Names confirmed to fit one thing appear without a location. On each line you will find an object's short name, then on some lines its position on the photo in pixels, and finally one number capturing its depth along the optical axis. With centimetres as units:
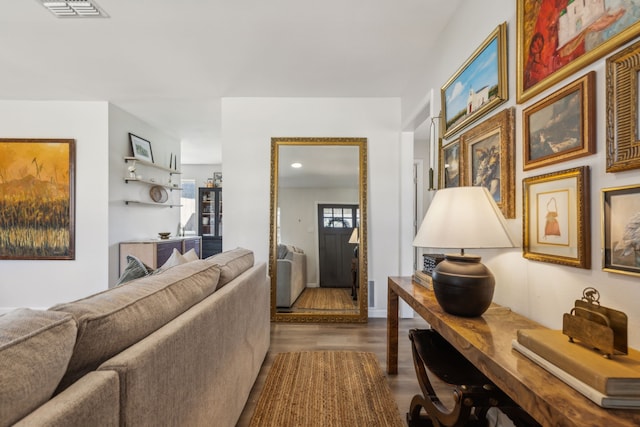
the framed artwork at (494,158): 150
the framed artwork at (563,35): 95
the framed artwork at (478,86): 156
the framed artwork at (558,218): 108
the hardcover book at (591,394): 67
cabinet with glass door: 673
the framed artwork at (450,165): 205
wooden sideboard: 382
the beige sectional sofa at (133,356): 59
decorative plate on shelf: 460
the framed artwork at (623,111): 89
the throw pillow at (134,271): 189
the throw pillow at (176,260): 212
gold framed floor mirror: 348
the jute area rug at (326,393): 174
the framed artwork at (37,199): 360
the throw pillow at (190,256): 230
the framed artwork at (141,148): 410
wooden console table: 66
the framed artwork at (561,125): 105
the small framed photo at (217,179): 698
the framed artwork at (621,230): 90
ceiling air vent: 200
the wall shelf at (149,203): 404
